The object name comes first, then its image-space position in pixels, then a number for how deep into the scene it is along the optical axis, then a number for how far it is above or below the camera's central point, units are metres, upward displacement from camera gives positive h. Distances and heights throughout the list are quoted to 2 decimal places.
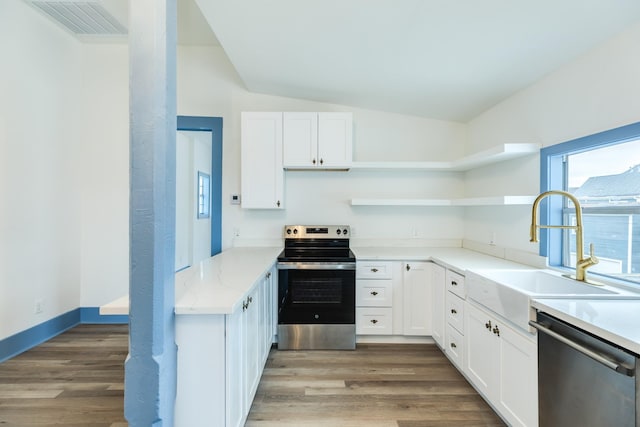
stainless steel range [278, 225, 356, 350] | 2.66 -0.83
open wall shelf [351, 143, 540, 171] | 2.21 +0.51
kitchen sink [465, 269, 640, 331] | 1.45 -0.44
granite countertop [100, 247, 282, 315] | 1.35 -0.41
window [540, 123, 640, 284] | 1.65 +0.10
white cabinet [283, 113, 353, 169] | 3.00 +0.79
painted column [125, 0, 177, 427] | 1.24 +0.02
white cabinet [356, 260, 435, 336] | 2.76 -0.80
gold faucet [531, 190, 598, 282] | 1.71 -0.22
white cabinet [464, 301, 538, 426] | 1.47 -0.89
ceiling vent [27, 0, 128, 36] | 2.54 +1.86
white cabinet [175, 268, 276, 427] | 1.39 -0.75
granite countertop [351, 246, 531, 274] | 2.32 -0.39
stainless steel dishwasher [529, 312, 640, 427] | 0.99 -0.64
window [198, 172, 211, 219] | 5.09 +0.35
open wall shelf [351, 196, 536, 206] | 3.06 +0.13
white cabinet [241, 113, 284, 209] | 3.00 +0.55
